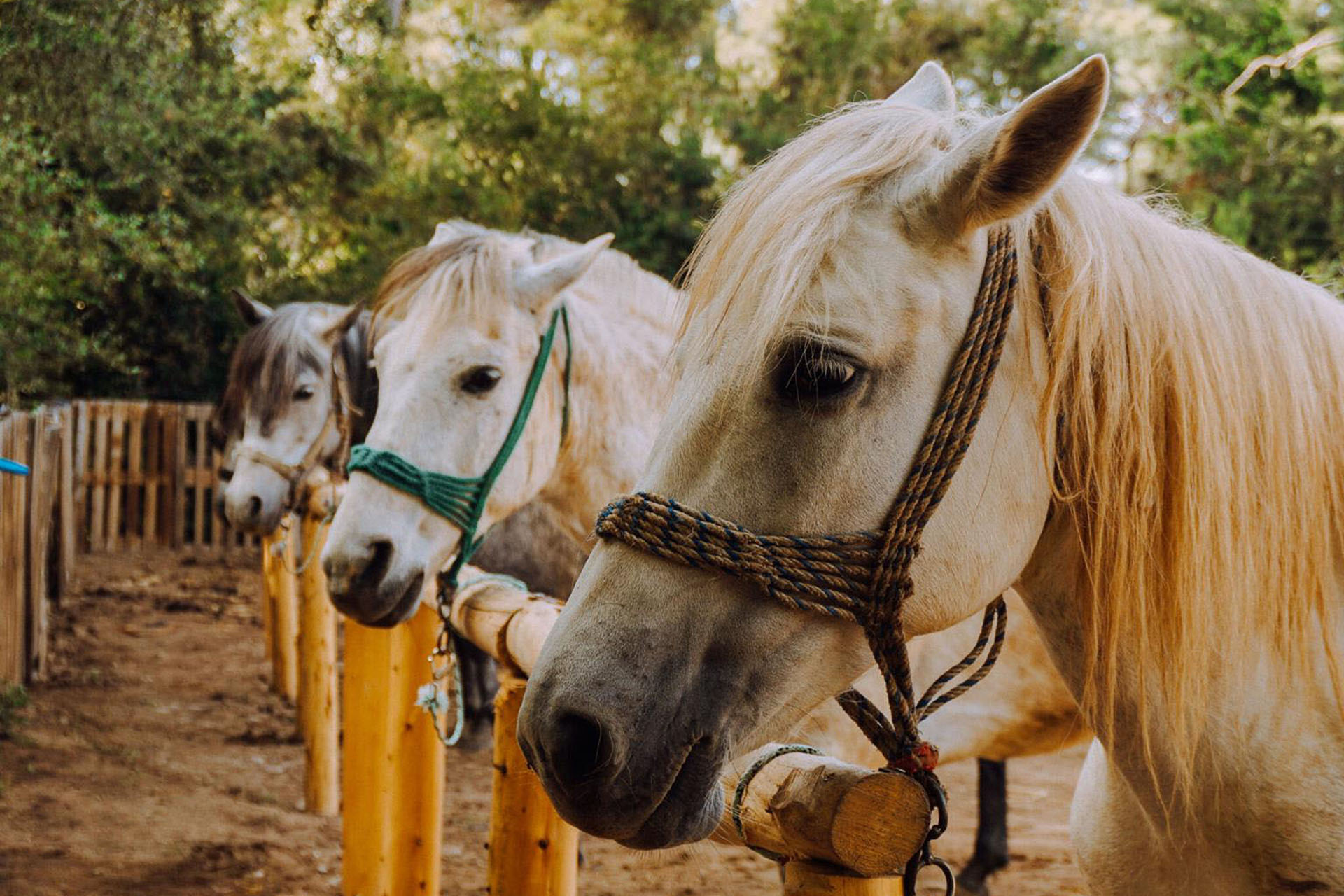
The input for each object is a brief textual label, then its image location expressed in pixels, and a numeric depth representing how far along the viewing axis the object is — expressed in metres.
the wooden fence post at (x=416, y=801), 2.83
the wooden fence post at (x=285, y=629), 6.48
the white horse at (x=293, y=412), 5.34
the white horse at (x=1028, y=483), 1.16
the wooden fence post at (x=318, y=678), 4.59
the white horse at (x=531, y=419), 2.76
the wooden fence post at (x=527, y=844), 2.00
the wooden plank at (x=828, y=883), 1.17
